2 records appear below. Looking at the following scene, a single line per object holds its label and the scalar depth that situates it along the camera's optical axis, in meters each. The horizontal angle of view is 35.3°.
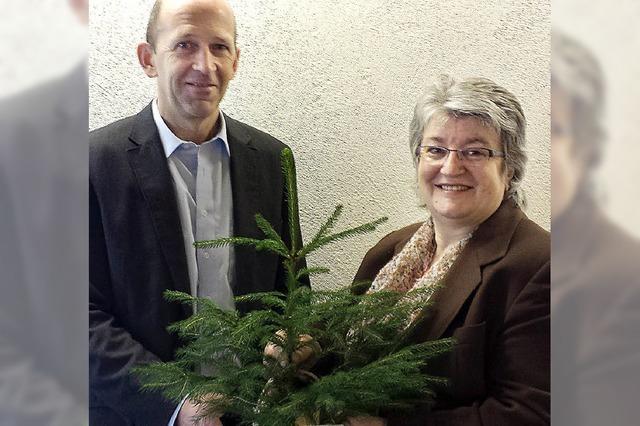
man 3.60
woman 3.42
